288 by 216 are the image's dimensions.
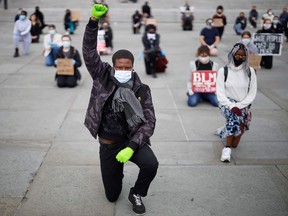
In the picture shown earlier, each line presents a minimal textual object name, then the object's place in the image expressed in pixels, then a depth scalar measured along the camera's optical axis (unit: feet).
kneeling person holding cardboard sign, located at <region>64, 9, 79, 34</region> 65.57
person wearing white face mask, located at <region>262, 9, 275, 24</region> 63.52
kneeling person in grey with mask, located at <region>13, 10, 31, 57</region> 43.68
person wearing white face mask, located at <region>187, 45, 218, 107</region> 25.67
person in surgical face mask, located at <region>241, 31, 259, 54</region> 29.43
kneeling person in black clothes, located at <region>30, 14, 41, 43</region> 55.20
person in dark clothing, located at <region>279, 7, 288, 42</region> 60.54
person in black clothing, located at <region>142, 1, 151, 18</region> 76.95
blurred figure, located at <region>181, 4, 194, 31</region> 72.23
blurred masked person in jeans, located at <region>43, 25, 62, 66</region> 37.91
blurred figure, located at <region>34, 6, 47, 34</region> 63.29
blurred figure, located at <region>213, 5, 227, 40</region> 56.03
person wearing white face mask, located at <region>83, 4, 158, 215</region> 11.84
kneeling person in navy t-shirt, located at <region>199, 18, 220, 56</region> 43.98
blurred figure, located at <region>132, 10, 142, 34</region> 68.69
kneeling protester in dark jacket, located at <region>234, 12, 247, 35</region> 67.67
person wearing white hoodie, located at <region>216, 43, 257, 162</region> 17.12
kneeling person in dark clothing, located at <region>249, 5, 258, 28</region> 76.89
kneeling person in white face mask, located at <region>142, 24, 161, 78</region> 34.68
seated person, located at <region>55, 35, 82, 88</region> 30.55
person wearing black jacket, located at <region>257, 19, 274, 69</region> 37.85
